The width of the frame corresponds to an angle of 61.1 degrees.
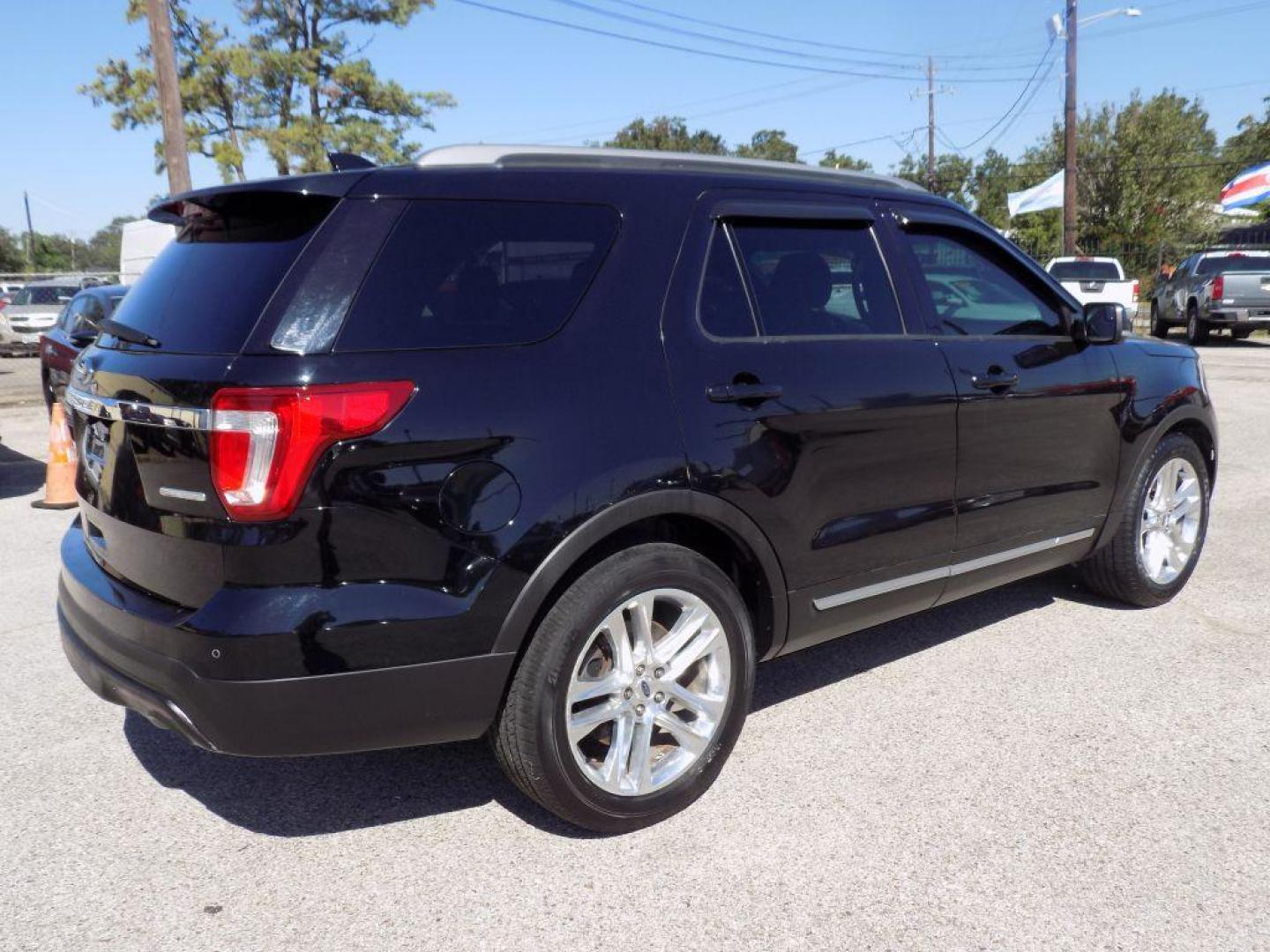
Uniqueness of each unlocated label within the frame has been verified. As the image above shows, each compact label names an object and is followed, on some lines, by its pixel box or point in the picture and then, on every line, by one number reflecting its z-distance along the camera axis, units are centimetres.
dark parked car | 903
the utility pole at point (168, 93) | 1289
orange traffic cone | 757
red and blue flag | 3306
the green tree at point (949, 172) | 7088
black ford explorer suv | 254
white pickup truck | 2191
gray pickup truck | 2047
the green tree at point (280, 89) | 3291
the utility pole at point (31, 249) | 7555
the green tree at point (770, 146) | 8256
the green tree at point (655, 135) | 6781
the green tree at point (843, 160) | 7107
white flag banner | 2884
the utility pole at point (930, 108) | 5559
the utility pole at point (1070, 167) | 2718
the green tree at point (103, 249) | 10346
